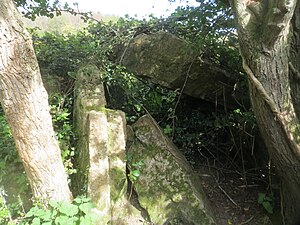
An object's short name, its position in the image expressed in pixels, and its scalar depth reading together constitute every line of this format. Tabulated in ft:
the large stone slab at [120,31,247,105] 14.19
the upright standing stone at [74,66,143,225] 9.14
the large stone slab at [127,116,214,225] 10.71
